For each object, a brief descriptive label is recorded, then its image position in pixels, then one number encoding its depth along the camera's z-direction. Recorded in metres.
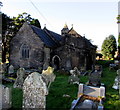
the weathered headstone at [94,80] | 9.55
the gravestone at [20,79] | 8.59
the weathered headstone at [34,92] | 4.58
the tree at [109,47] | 33.10
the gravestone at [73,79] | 9.92
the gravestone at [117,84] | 8.51
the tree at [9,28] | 26.14
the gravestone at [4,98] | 5.25
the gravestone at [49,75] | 9.35
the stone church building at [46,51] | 18.92
